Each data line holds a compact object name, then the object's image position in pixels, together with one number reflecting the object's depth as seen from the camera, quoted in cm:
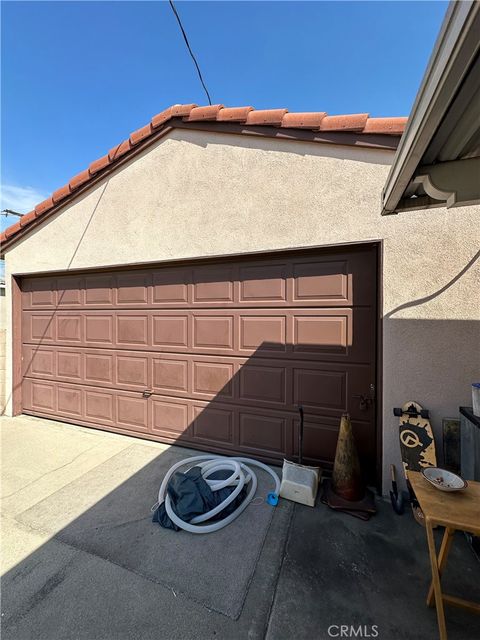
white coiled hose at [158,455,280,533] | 218
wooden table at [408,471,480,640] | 132
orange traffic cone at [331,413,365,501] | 250
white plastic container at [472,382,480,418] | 205
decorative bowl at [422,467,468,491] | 154
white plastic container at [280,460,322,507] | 246
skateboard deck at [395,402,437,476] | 237
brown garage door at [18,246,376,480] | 288
